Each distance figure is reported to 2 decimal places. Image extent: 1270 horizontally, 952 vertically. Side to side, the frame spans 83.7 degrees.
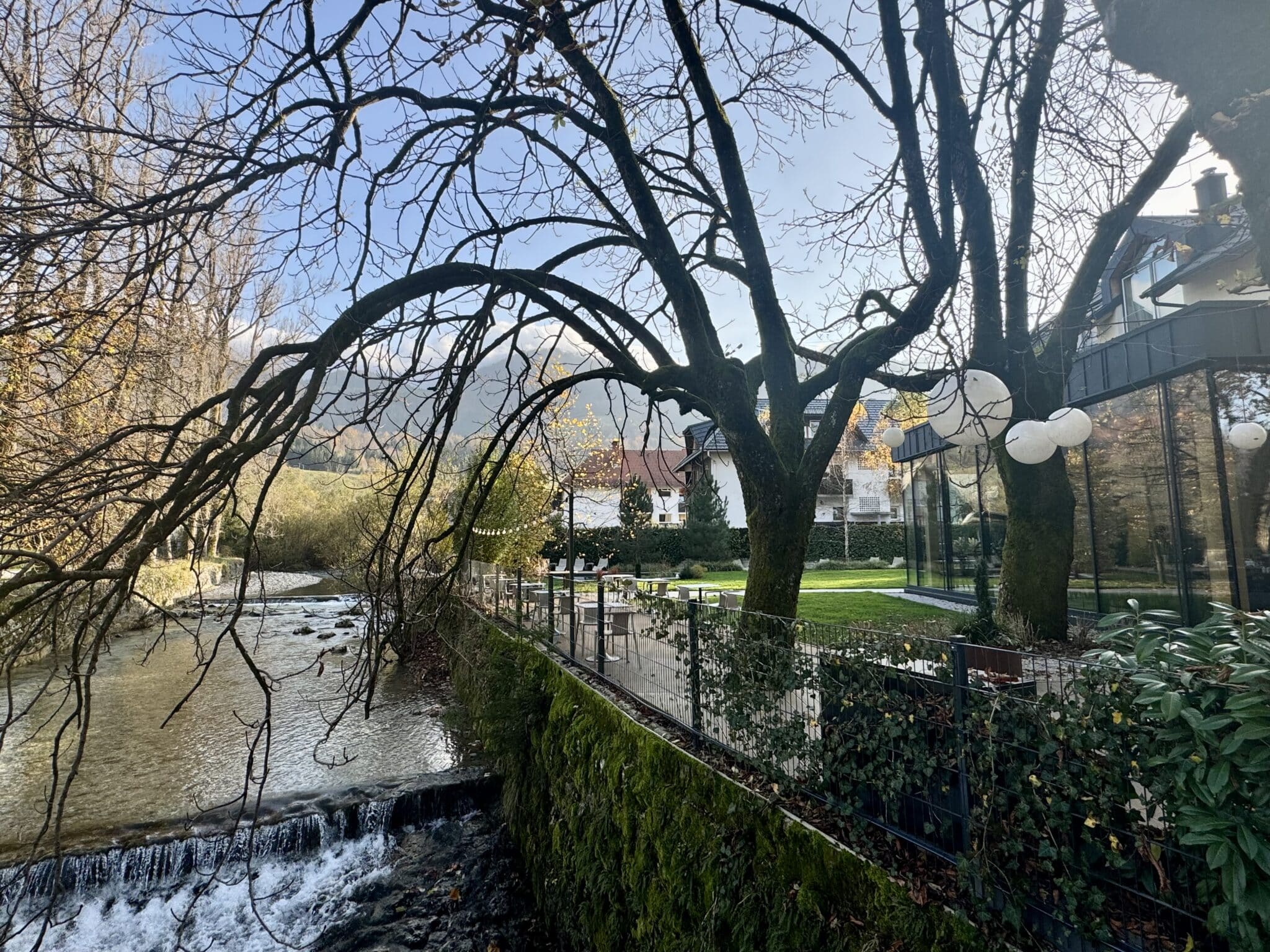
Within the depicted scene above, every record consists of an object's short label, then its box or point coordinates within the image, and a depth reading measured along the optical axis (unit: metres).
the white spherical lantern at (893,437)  11.88
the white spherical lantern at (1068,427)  7.31
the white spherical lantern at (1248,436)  9.09
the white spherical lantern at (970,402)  5.40
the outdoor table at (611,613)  8.32
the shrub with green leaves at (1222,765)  2.21
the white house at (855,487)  38.34
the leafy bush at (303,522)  32.81
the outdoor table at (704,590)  11.77
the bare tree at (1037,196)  6.09
